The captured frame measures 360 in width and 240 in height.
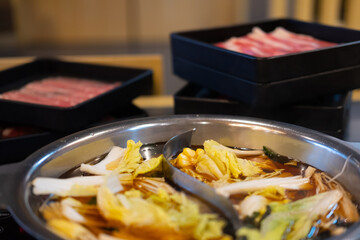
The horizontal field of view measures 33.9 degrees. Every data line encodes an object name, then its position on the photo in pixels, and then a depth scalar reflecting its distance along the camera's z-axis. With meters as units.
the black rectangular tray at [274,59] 0.62
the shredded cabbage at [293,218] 0.42
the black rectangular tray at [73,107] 0.65
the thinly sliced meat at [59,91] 0.73
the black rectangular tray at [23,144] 0.65
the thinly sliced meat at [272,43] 0.71
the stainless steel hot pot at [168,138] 0.47
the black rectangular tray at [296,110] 0.65
